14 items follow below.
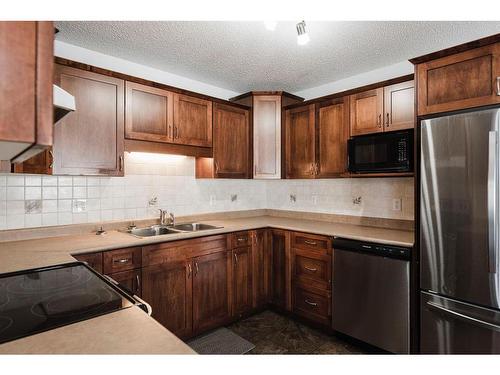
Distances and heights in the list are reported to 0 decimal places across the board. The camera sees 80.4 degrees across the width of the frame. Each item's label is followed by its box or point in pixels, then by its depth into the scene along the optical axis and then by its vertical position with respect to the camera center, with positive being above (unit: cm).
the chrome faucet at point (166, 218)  303 -31
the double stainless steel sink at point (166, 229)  284 -41
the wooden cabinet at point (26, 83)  32 +12
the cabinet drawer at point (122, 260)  213 -52
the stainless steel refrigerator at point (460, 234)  176 -29
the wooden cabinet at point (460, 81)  179 +70
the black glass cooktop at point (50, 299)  95 -43
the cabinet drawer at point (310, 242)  269 -51
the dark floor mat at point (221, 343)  244 -134
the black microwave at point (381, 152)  240 +31
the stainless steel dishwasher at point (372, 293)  219 -84
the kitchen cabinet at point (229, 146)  321 +47
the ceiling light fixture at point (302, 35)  192 +101
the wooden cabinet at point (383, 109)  249 +71
